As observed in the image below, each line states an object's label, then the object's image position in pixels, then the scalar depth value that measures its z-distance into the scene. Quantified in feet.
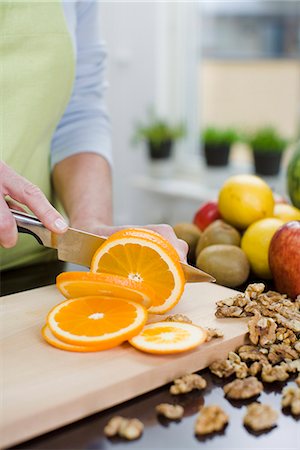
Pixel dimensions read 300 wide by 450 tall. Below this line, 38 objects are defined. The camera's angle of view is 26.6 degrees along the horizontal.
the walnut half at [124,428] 2.13
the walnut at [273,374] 2.56
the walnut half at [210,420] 2.18
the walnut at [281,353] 2.73
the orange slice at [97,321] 2.61
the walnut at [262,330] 2.84
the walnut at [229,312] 3.06
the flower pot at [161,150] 11.12
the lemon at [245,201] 4.11
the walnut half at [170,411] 2.26
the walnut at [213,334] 2.79
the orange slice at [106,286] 2.91
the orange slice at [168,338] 2.59
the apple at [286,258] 3.40
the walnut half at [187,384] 2.46
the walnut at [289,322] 2.90
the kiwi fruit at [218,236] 3.94
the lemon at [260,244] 3.80
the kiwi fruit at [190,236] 4.16
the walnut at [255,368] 2.61
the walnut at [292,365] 2.65
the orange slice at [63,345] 2.61
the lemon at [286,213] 4.17
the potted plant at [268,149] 9.63
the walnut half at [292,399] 2.32
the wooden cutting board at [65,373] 2.22
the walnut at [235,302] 3.11
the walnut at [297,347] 2.77
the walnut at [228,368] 2.61
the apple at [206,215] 4.39
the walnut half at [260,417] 2.21
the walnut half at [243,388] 2.41
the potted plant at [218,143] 10.39
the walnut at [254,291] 3.20
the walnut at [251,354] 2.73
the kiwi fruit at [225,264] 3.67
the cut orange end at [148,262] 3.08
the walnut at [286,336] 2.85
